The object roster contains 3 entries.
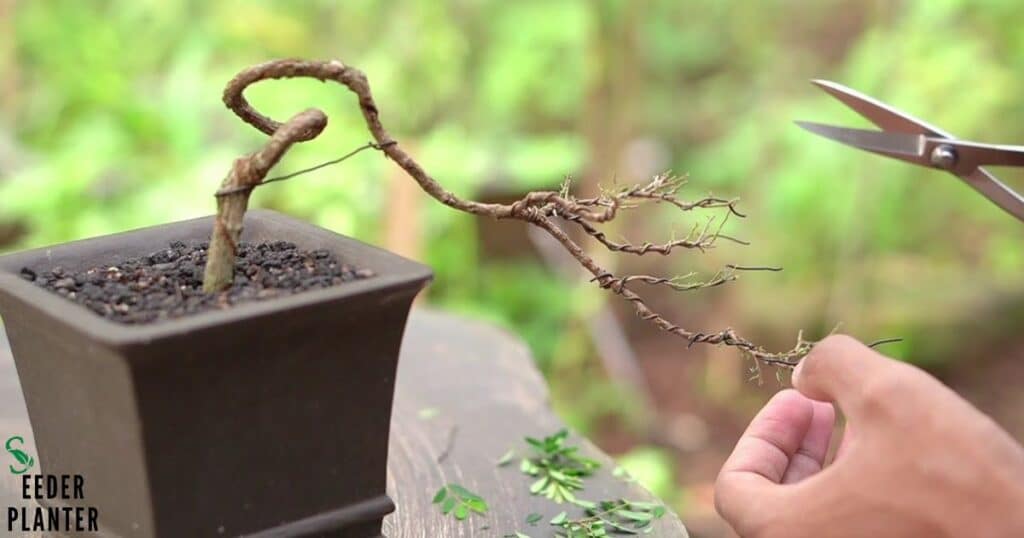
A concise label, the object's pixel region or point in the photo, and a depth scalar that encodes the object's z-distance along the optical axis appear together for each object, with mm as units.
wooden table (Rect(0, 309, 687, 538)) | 918
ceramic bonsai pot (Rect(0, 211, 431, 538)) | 674
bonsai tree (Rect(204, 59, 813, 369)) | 734
